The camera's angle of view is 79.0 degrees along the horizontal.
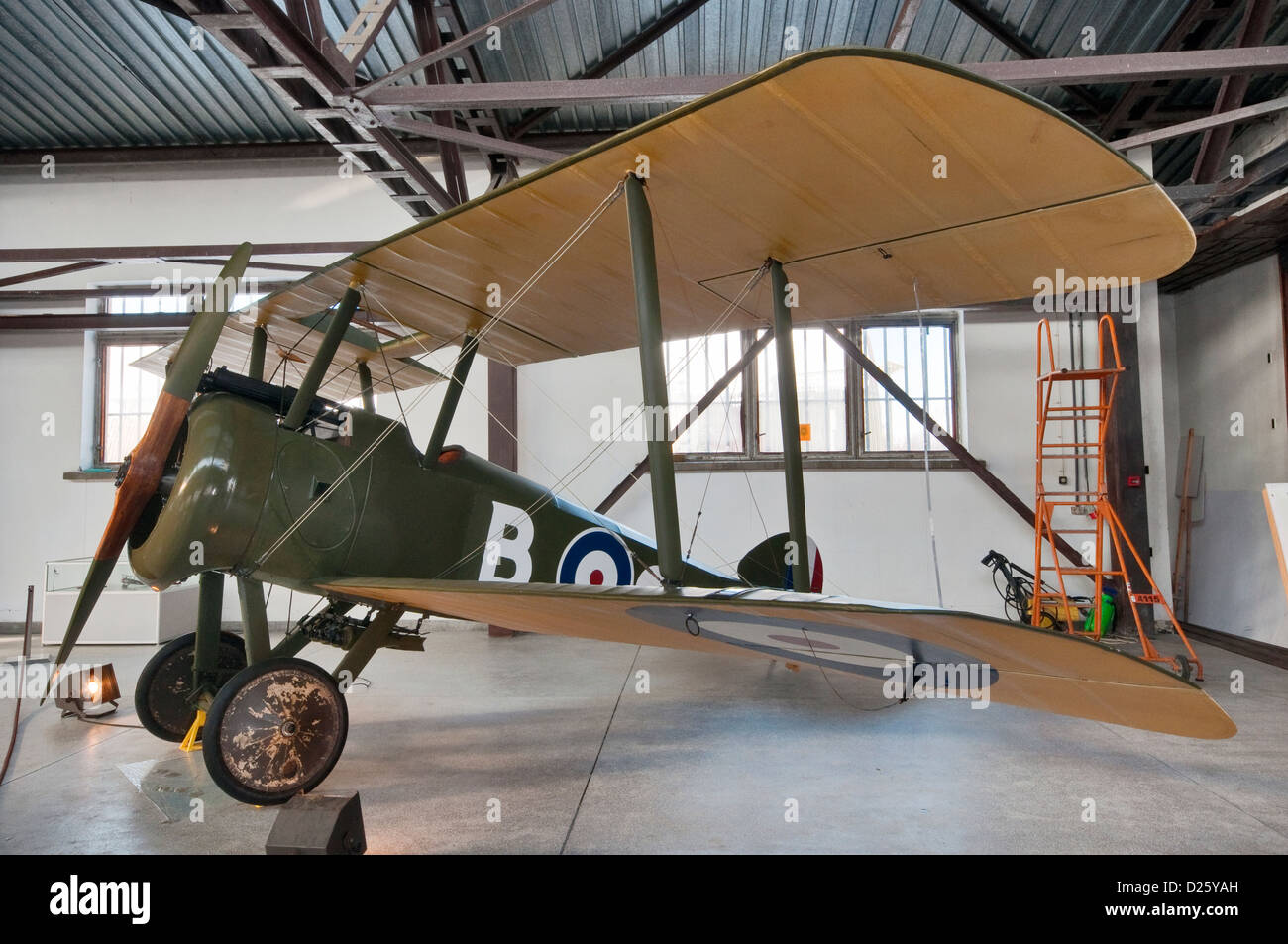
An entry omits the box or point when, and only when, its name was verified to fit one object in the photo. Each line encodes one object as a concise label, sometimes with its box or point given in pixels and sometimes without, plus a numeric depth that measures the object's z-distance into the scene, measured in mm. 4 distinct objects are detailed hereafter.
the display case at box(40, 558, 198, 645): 7090
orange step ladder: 5344
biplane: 2197
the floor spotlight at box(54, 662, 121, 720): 4582
